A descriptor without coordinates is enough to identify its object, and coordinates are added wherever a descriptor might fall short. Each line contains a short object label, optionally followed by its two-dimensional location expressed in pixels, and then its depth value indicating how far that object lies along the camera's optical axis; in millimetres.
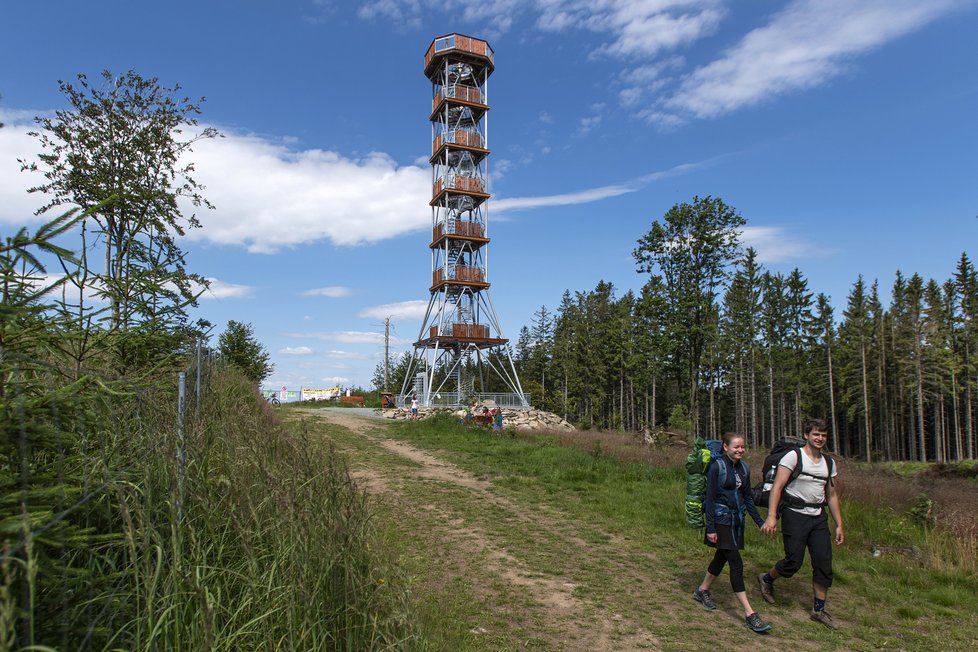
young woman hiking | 5223
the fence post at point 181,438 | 2874
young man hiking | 5160
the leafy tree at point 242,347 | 28000
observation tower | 34531
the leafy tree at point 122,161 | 7379
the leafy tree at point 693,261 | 22750
